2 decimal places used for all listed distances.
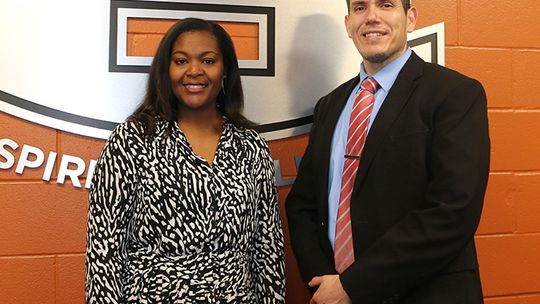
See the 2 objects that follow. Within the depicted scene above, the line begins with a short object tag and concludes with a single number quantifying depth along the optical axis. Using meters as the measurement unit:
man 1.18
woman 1.36
